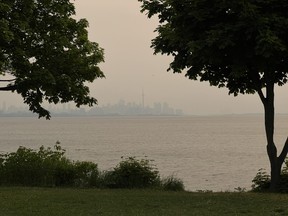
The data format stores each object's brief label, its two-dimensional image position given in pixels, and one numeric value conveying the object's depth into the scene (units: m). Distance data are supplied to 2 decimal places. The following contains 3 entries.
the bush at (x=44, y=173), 18.44
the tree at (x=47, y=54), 19.28
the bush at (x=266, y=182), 16.58
